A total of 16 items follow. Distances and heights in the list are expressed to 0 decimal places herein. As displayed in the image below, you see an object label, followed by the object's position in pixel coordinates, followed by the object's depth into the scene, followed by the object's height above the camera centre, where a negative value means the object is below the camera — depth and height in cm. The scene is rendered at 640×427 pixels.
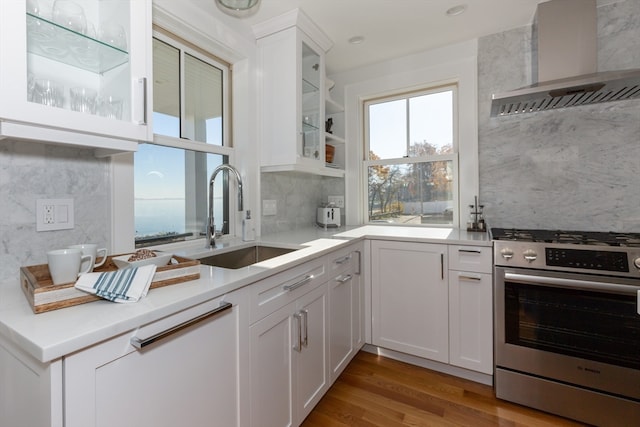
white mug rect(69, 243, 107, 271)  97 -13
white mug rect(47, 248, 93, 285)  84 -15
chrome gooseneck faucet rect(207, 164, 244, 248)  161 +3
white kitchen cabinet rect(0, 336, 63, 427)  61 -41
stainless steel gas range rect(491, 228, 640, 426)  144 -61
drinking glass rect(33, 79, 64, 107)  92 +39
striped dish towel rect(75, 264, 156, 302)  80 -20
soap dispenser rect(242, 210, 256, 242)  194 -11
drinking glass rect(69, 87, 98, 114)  102 +40
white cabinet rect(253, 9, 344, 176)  198 +87
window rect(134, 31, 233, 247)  159 +38
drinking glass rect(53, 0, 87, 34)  99 +68
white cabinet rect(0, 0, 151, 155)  81 +48
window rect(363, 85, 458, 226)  252 +48
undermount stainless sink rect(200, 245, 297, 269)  167 -27
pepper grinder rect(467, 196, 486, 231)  219 -6
